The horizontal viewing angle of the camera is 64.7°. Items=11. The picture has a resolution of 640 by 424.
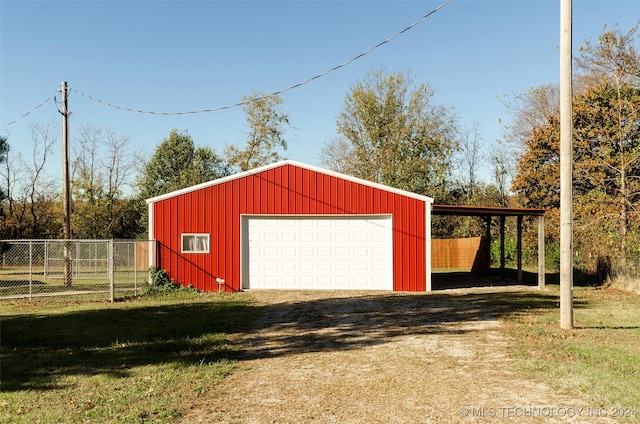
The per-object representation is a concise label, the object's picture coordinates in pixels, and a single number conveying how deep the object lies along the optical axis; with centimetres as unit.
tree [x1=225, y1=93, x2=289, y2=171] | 4303
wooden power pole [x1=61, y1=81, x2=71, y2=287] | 1822
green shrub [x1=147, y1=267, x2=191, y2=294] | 1722
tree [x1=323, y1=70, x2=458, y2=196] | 3881
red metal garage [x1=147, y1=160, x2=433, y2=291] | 1784
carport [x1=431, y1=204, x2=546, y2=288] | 1806
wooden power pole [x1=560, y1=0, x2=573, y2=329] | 996
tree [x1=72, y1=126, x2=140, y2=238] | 3881
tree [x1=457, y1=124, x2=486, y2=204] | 4147
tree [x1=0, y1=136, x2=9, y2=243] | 1489
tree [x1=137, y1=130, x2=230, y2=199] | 4930
